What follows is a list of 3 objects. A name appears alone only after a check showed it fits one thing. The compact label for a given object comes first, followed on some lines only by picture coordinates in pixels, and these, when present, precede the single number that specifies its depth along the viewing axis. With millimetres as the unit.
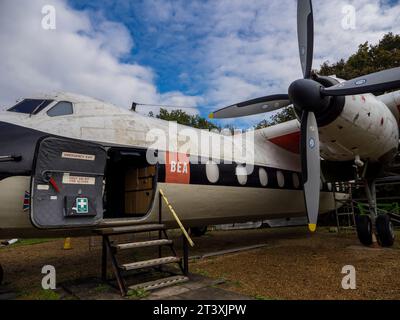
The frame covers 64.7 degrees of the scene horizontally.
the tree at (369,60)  22875
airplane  5227
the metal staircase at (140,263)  5168
